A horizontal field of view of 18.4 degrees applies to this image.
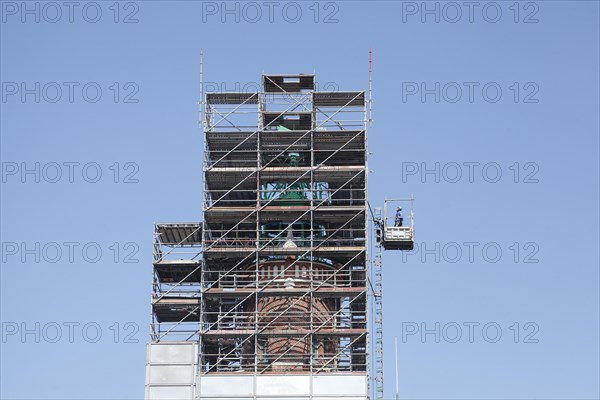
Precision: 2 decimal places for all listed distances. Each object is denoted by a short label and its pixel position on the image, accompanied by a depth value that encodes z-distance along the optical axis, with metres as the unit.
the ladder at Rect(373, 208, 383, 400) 141.00
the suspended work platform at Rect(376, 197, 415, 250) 146.00
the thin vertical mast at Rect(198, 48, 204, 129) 148.62
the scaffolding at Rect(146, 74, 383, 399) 141.12
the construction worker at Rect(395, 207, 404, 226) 147.12
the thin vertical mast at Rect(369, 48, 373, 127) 148.75
